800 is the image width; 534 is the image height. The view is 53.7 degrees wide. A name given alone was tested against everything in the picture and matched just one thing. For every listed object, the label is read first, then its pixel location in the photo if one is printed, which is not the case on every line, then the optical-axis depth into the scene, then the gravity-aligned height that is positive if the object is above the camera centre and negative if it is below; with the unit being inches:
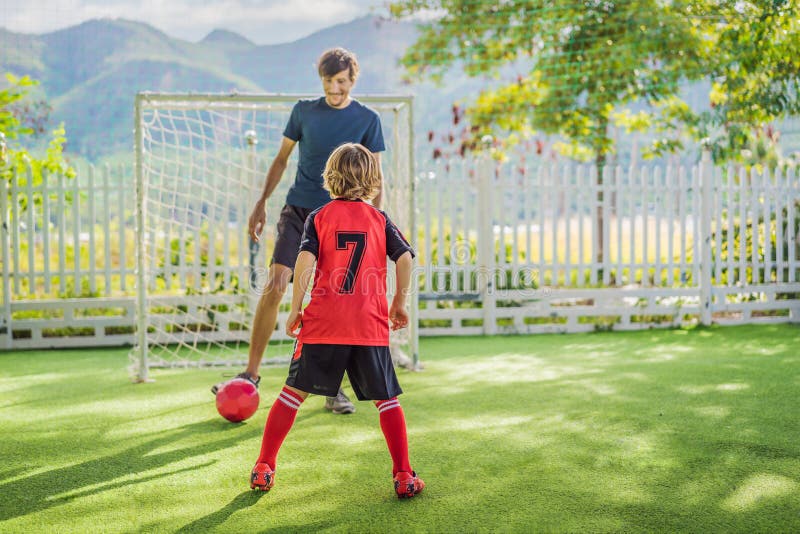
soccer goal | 189.6 +17.0
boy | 97.5 -6.1
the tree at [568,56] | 365.7 +100.3
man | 143.9 +21.1
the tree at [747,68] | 310.2 +81.4
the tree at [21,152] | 239.7 +38.3
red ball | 135.9 -23.0
